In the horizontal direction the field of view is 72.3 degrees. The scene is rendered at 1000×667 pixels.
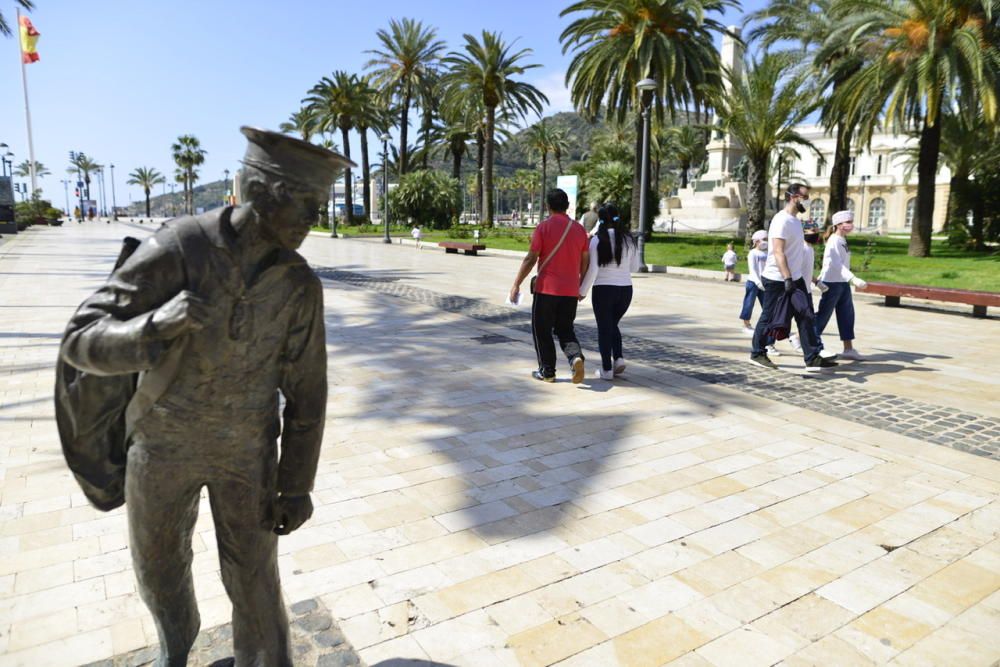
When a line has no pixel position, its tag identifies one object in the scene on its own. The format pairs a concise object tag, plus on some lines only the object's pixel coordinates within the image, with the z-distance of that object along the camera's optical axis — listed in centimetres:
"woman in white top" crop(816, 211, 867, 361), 747
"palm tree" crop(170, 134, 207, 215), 7994
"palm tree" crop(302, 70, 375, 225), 4150
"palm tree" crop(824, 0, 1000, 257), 1786
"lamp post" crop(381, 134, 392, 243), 2737
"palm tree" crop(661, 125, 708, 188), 4933
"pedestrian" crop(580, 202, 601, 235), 722
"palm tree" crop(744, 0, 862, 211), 2355
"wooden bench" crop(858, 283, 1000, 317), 1079
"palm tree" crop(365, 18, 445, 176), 3900
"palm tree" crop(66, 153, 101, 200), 10126
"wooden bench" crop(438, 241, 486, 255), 2480
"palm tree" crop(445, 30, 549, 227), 3453
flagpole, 4922
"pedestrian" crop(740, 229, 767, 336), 862
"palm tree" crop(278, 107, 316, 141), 4369
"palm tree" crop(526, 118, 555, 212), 5322
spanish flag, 4482
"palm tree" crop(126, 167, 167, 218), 10356
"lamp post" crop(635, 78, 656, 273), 1741
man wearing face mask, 693
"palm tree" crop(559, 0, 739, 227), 2202
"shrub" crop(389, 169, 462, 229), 4225
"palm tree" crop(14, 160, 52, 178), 8699
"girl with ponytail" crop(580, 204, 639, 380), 652
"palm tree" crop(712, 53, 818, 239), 2431
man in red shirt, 622
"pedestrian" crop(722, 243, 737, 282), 1661
